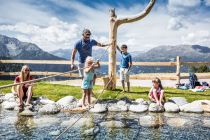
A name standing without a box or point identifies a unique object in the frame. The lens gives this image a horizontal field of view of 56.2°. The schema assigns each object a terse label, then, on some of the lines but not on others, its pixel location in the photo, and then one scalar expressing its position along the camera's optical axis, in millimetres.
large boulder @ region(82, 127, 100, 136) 5034
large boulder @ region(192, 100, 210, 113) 7001
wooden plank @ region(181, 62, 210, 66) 10468
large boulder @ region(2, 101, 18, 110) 7177
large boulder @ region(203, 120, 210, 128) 5719
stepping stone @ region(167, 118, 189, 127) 5710
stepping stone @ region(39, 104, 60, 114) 6761
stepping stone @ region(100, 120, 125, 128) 5589
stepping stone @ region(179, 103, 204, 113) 6877
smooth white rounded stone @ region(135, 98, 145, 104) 7381
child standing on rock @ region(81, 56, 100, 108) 6519
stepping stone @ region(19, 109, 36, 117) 6501
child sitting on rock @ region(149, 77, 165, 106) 7177
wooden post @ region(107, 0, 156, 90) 8645
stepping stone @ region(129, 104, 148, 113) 6939
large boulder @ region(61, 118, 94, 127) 5657
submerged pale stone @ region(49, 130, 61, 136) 4967
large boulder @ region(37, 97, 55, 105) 7465
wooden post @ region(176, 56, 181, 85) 10377
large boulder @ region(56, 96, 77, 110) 7199
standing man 7040
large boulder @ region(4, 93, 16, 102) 7823
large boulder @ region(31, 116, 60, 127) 5710
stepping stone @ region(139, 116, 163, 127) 5763
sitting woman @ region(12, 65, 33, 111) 6919
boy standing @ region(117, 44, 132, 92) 8295
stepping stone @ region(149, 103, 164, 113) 6925
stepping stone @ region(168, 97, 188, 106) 7350
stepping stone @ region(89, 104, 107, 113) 6802
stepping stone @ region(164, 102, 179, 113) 6903
